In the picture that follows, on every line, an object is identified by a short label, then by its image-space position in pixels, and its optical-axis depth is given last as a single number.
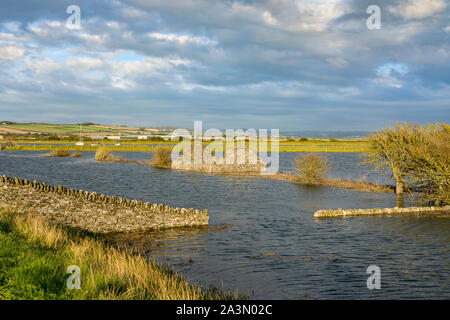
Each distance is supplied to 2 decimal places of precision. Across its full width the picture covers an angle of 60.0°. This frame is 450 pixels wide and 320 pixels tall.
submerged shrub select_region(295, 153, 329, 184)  39.88
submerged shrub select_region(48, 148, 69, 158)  83.51
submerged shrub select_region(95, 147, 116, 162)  70.38
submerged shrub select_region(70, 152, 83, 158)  83.89
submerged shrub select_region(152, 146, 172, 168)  59.47
